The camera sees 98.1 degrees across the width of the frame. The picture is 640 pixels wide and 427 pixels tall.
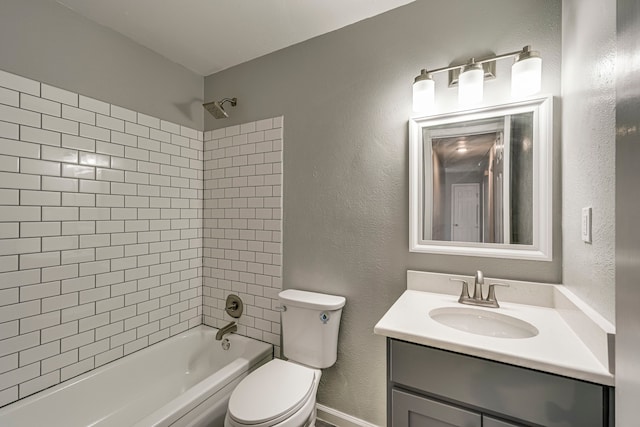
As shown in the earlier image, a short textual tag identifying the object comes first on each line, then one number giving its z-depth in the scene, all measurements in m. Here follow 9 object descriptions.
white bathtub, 1.36
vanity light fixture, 1.19
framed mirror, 1.24
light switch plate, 0.92
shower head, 2.01
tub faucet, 1.98
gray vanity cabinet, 0.78
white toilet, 1.21
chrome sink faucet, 1.23
